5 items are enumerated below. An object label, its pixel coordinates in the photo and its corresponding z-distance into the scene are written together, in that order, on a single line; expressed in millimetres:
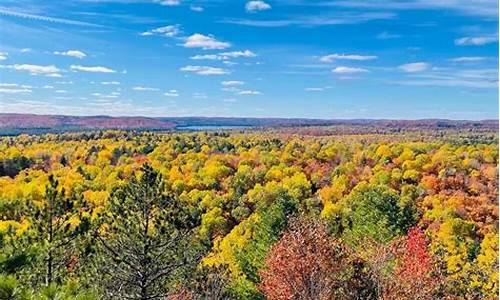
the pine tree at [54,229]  14289
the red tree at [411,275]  16047
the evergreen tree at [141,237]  13875
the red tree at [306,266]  17109
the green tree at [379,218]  28500
